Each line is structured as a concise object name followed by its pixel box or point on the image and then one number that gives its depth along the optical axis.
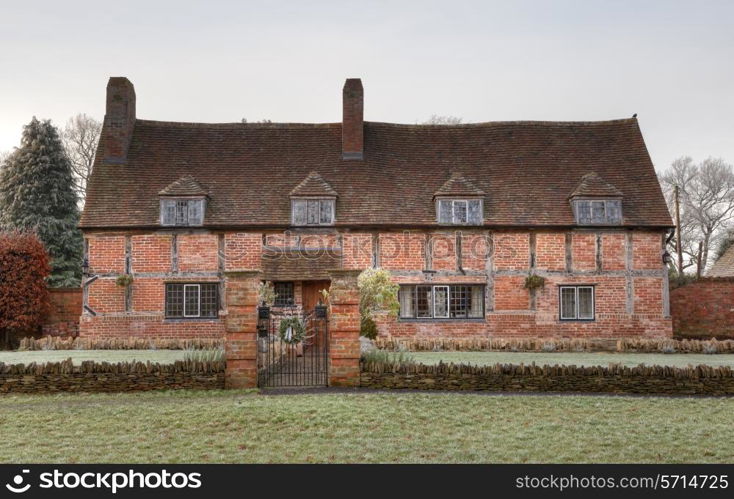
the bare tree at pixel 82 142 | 37.88
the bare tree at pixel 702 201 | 41.97
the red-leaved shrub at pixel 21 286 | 21.45
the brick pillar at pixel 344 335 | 12.04
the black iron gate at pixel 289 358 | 12.57
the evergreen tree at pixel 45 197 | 30.80
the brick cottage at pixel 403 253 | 21.31
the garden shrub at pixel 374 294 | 16.66
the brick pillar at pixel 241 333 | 11.88
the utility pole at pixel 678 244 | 36.14
